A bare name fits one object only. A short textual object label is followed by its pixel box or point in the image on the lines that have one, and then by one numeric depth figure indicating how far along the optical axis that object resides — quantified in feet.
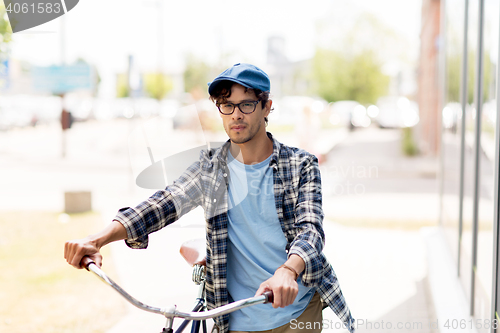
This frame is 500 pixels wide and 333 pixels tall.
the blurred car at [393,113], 141.38
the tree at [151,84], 273.91
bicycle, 5.79
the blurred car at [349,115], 147.84
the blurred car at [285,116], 122.42
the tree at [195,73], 124.47
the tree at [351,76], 164.14
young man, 7.34
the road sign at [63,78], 63.26
